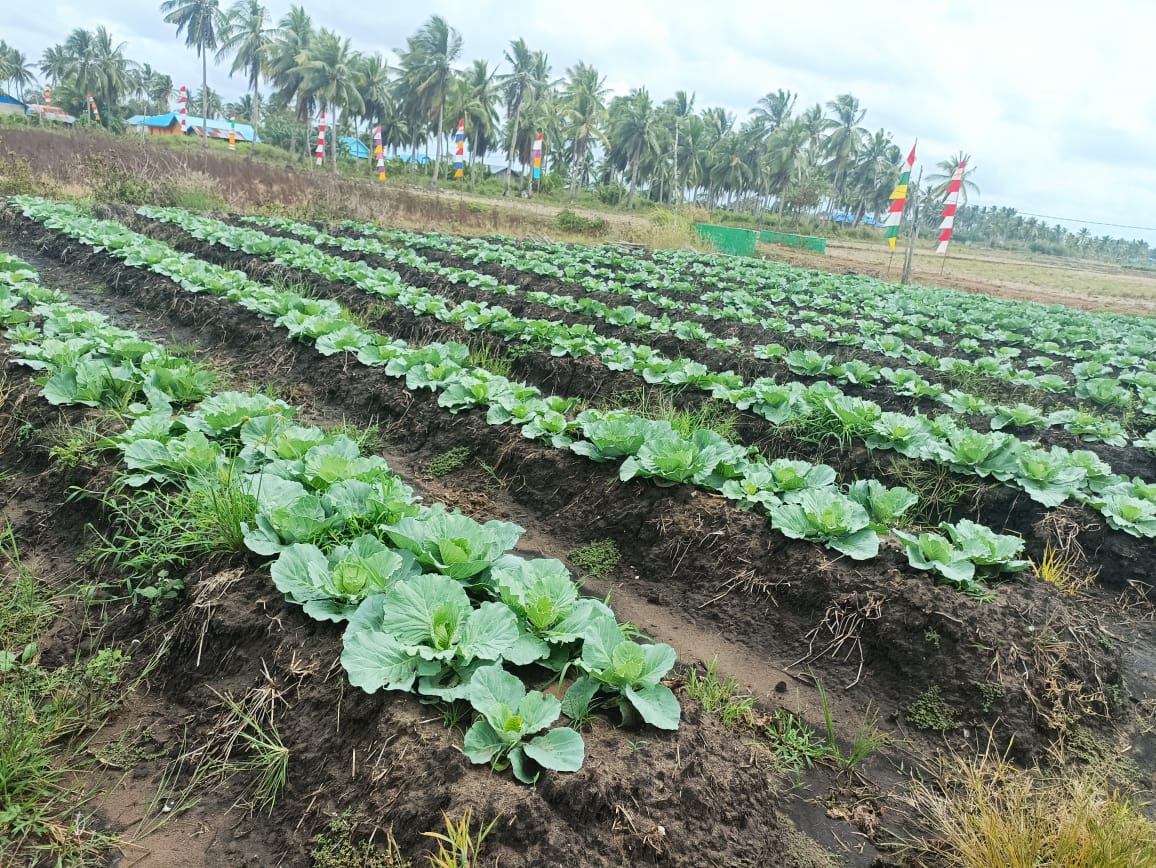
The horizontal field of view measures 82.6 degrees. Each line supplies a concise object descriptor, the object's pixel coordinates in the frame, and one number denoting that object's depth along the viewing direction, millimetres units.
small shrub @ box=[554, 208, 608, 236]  24094
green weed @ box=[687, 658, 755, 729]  2854
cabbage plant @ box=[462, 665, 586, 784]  1935
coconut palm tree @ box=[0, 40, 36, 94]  76750
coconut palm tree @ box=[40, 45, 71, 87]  66750
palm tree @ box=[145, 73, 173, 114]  81188
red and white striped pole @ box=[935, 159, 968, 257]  16594
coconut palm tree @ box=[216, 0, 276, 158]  52469
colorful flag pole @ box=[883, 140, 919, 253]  17516
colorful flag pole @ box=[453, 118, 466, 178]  22562
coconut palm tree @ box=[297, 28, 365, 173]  43531
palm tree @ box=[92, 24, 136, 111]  57562
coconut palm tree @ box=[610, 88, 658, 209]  56188
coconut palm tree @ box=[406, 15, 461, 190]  45719
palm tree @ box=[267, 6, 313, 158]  47750
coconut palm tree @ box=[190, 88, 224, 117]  90250
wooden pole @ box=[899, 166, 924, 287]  16531
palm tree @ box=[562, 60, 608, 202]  54094
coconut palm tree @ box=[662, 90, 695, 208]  63188
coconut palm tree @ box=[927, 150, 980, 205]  53688
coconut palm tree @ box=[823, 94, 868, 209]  62281
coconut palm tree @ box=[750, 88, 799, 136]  65688
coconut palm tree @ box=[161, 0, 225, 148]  52562
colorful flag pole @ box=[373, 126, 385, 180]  27575
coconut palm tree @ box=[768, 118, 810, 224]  59156
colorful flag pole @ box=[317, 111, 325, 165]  26134
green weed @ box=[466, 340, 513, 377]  6641
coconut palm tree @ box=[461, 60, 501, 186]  51203
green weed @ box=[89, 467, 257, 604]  2893
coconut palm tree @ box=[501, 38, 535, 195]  53125
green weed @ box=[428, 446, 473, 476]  5012
